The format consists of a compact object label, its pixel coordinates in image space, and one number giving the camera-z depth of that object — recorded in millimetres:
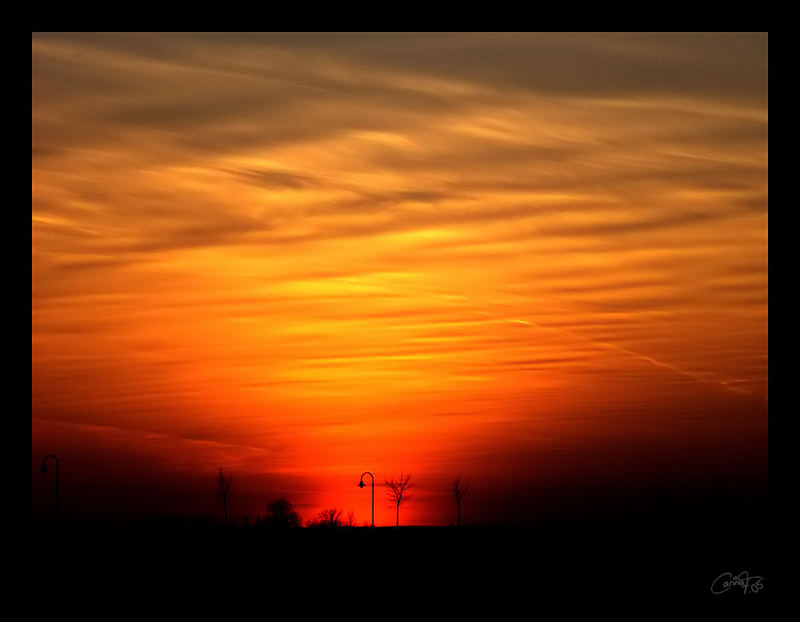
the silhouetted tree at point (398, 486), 156250
